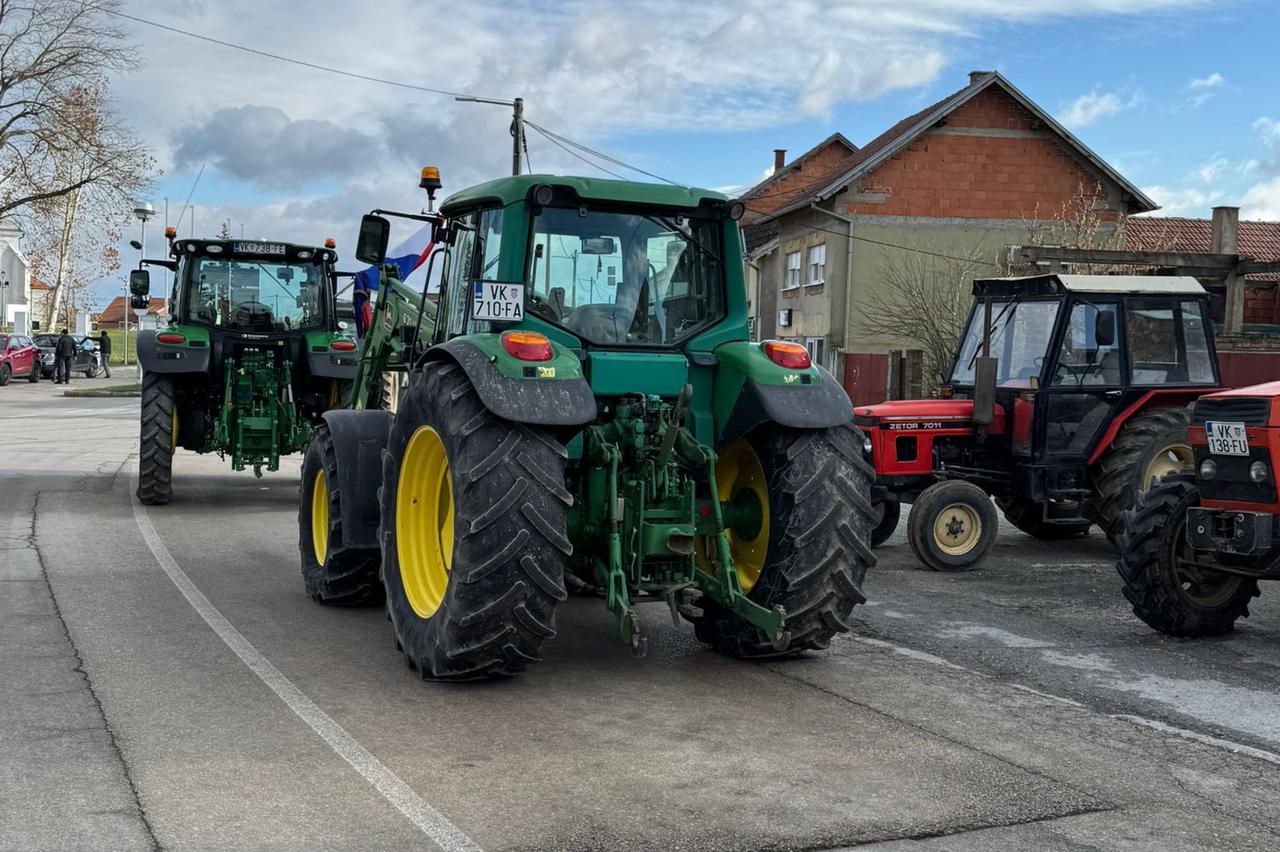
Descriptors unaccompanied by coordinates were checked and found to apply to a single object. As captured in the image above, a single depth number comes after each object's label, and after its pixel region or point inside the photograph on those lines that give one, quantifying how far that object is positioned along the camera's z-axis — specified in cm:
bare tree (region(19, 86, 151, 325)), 4481
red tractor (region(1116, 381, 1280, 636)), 788
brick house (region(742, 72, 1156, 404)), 3556
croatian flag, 1321
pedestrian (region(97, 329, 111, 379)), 4703
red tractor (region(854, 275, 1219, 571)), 1165
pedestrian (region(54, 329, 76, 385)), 4688
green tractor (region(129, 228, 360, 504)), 1410
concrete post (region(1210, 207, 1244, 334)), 2097
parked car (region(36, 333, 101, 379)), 4766
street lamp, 4206
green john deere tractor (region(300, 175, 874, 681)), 631
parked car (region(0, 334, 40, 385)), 4347
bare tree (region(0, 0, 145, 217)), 4388
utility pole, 3116
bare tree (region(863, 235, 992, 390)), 2730
